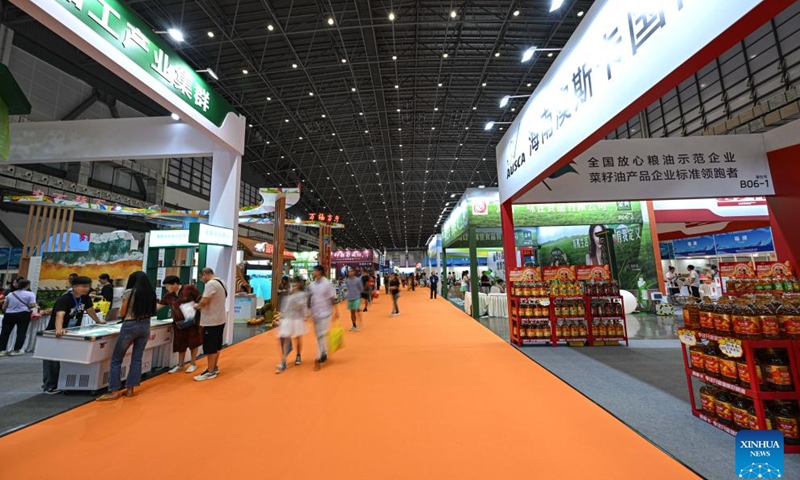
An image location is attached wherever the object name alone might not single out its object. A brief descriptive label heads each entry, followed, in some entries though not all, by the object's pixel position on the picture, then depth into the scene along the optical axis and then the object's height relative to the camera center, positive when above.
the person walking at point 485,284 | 11.25 -0.41
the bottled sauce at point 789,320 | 2.21 -0.40
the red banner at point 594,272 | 5.56 -0.03
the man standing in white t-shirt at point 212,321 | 3.85 -0.49
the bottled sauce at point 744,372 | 2.20 -0.77
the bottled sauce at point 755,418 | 2.14 -1.07
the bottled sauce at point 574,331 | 5.38 -1.04
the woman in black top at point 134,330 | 3.25 -0.49
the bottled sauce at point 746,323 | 2.24 -0.42
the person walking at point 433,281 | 15.38 -0.29
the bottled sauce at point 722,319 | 2.38 -0.41
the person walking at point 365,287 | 10.93 -0.36
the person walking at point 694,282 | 9.55 -0.45
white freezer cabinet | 3.26 -0.73
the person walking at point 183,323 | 4.07 -0.53
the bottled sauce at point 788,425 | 2.10 -1.09
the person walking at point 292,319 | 4.16 -0.54
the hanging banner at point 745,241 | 11.52 +0.99
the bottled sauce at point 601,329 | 5.33 -1.01
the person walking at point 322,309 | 4.43 -0.45
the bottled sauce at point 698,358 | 2.58 -0.76
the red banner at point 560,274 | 5.59 -0.04
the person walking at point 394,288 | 9.76 -0.38
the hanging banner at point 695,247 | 13.73 +0.98
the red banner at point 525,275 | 5.66 -0.04
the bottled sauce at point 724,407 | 2.36 -1.09
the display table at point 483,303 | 9.44 -0.90
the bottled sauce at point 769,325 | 2.23 -0.43
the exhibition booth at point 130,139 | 3.18 +2.47
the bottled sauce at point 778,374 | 2.14 -0.76
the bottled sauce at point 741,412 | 2.24 -1.07
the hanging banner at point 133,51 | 2.74 +2.60
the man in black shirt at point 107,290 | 5.46 -0.09
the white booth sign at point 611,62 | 1.83 +1.66
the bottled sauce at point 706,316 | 2.53 -0.40
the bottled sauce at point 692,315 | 2.67 -0.42
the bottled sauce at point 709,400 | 2.50 -1.09
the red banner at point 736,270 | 4.60 -0.05
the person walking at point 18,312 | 4.79 -0.39
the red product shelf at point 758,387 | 2.11 -0.86
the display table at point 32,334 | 5.35 -0.83
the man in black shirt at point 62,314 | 3.40 -0.33
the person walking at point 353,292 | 7.16 -0.34
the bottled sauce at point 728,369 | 2.32 -0.78
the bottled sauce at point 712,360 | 2.46 -0.75
